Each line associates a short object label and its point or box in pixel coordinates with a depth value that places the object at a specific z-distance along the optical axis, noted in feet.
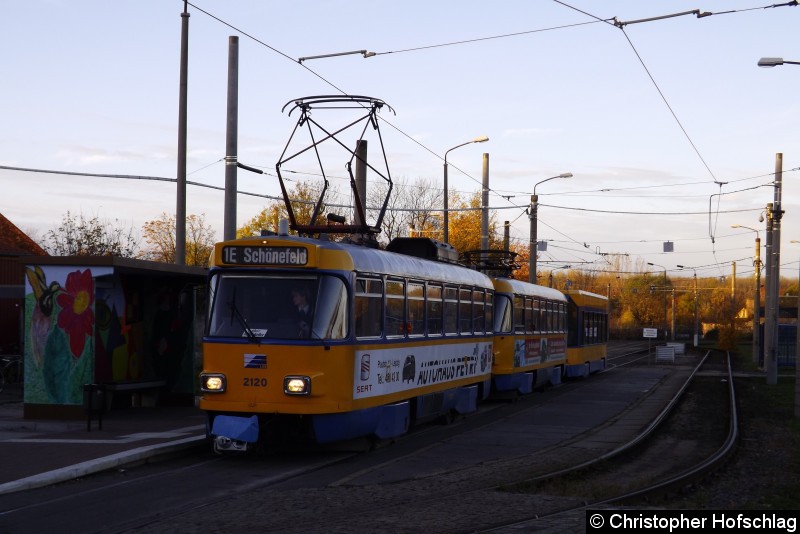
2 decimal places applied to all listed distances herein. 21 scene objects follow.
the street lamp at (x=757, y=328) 183.21
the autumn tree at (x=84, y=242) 145.89
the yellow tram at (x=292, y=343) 44.93
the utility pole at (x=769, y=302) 127.75
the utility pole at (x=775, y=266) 122.21
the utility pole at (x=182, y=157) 67.72
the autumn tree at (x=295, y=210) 172.24
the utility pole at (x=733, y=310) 242.78
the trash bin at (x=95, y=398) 53.16
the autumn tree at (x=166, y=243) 200.13
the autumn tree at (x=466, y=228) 205.36
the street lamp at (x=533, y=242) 134.51
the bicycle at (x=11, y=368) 90.68
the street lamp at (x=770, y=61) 73.36
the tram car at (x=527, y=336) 83.66
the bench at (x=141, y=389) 62.11
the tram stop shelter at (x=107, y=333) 58.90
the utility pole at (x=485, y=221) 116.47
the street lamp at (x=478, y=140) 122.40
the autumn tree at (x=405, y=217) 212.43
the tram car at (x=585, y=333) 119.75
